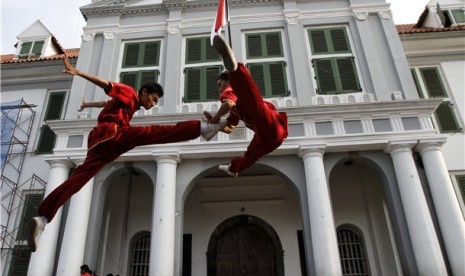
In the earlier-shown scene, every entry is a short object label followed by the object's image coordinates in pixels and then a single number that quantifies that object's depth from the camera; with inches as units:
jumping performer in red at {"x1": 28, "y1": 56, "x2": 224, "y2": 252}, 178.1
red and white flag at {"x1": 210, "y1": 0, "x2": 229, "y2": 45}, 170.4
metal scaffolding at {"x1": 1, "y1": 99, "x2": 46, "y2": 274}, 486.0
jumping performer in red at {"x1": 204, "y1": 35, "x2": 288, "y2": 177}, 159.2
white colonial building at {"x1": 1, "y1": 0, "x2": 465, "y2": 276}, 397.4
